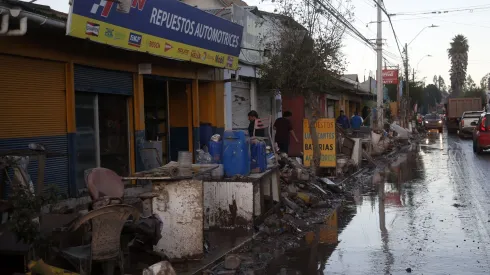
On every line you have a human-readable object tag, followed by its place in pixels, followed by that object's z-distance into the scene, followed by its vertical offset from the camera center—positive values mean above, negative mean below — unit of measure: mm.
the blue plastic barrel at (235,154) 9031 -544
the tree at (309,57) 15539 +1709
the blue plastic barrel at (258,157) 9703 -643
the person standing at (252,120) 14223 -8
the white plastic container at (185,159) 7484 -515
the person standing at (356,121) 26391 -163
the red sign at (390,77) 40188 +2875
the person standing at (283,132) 15250 -353
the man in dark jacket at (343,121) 24375 -134
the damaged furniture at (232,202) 8836 -1294
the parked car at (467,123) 38219 -517
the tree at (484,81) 117062 +7186
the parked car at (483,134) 23094 -777
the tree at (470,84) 125956 +7308
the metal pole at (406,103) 47988 +1185
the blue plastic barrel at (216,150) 9422 -498
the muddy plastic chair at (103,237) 5512 -1140
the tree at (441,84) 160088 +9365
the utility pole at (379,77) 29328 +2093
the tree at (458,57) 87625 +9176
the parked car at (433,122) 56156 -604
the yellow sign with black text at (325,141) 16312 -660
